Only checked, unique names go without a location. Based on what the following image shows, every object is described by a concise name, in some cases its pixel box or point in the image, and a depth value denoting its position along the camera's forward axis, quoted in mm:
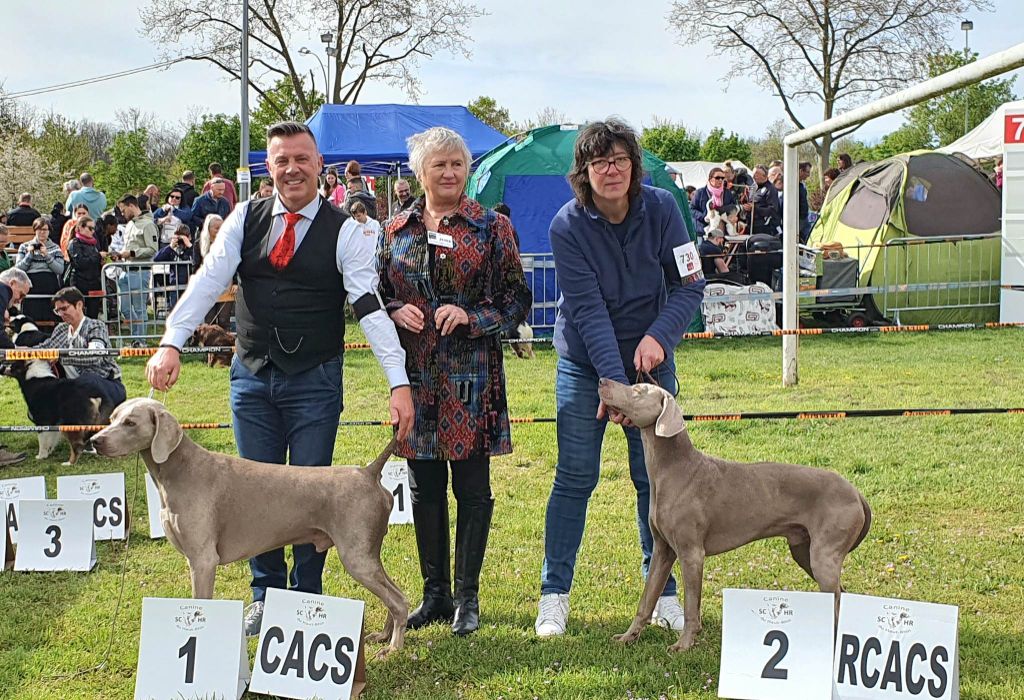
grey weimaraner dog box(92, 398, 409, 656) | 3191
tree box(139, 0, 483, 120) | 27047
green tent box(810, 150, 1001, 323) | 11852
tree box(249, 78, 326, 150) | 28734
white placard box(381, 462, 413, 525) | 4980
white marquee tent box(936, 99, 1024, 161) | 17453
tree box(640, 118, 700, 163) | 36969
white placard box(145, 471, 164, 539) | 4984
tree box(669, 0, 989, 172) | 24391
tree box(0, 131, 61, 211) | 27812
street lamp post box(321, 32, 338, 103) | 26639
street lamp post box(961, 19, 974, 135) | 26306
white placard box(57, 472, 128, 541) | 5043
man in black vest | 3328
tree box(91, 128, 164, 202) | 30817
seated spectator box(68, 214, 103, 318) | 11258
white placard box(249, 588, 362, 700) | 3164
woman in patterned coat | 3572
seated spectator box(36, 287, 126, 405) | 7082
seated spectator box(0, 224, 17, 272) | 11321
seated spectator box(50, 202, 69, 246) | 13547
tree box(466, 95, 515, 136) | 41125
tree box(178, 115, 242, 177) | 28688
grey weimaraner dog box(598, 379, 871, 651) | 3383
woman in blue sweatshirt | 3537
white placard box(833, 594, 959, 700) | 3014
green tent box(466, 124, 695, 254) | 12156
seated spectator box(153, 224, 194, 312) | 11883
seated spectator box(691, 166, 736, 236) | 13195
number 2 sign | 3084
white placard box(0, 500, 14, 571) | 4715
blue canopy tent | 16391
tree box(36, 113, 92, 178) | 32188
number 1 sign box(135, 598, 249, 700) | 3121
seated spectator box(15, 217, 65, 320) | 10422
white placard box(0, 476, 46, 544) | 5008
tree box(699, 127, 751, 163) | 35562
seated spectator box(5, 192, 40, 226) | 14164
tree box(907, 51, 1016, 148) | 29078
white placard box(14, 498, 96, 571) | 4648
